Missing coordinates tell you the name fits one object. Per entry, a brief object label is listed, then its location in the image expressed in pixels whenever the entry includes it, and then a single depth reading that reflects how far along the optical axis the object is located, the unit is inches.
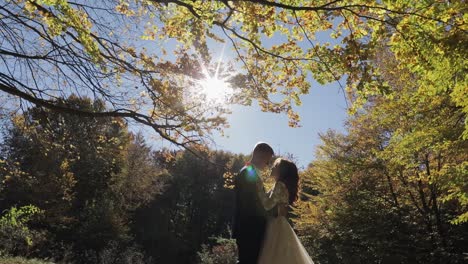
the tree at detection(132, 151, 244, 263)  1284.4
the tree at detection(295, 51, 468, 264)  432.5
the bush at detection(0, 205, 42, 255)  553.6
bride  122.0
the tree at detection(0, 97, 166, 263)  858.8
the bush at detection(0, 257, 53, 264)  460.4
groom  121.3
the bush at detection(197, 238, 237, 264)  757.3
